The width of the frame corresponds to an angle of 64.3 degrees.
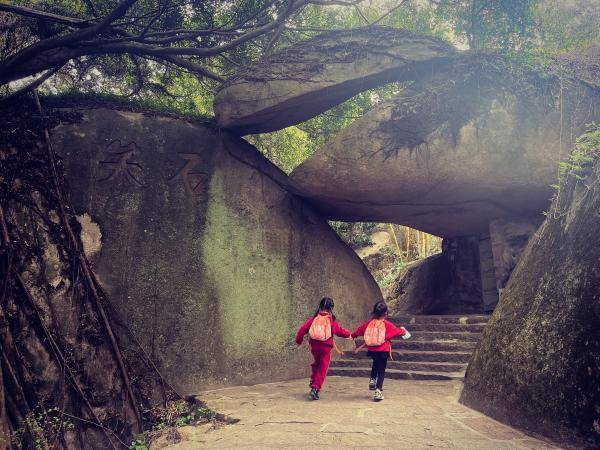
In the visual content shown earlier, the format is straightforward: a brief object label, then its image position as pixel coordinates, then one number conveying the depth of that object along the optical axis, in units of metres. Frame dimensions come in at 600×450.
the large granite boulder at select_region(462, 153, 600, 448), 3.50
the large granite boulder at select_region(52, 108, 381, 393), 7.35
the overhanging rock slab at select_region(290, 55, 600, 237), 8.25
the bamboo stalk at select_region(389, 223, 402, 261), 19.61
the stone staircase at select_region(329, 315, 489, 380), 7.23
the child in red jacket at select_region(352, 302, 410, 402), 5.86
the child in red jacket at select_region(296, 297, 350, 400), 5.96
